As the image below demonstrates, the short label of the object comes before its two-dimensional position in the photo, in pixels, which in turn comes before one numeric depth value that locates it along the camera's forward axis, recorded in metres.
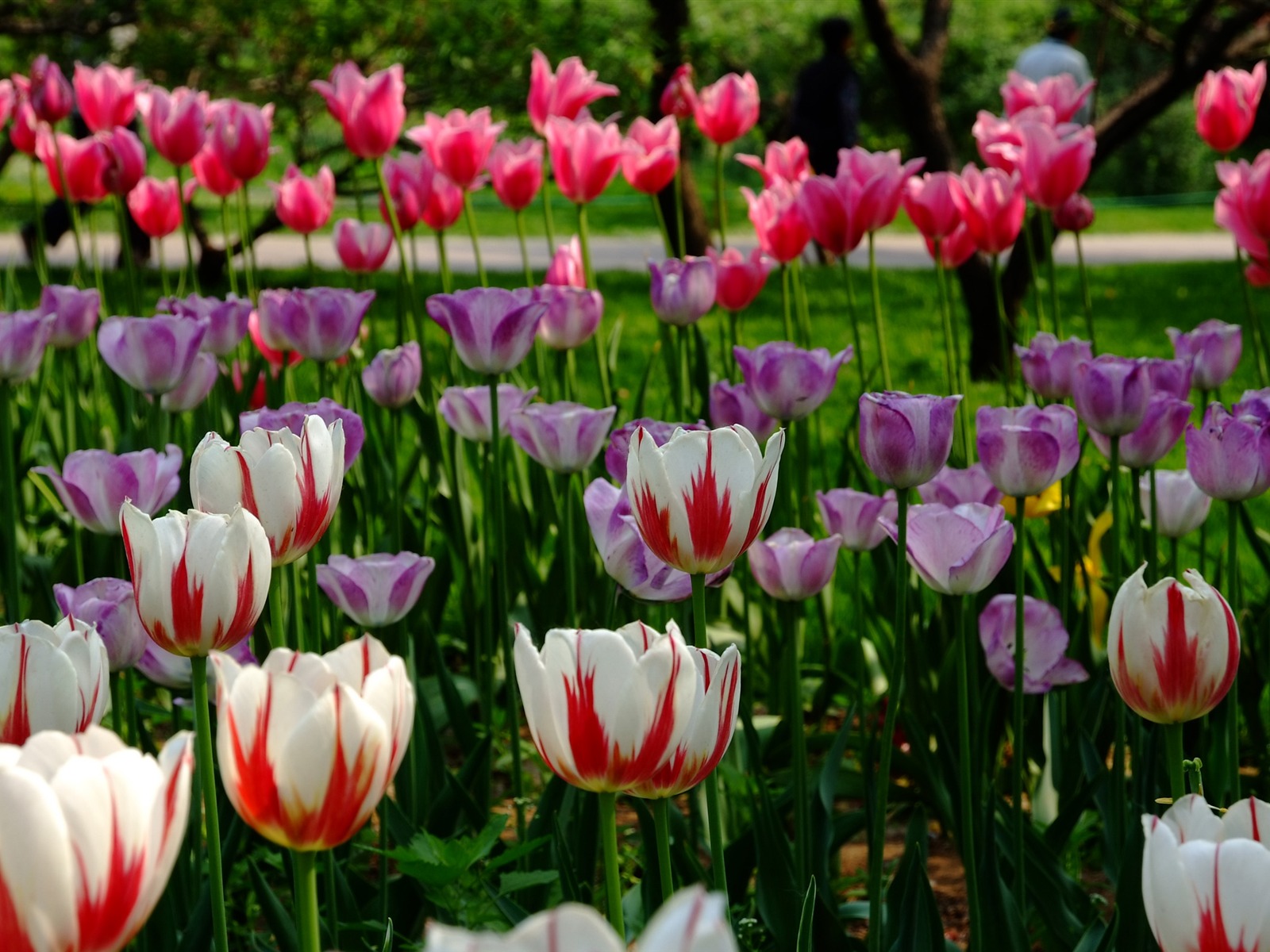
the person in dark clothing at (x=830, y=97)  9.68
